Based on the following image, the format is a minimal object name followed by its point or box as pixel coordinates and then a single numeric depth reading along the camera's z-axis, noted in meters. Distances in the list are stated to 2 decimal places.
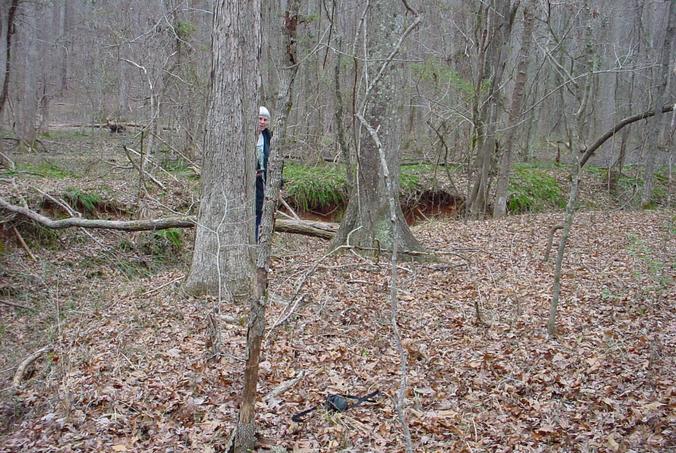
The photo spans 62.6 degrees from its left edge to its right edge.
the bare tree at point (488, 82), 11.83
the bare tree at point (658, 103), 12.28
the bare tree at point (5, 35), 12.00
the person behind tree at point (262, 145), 7.34
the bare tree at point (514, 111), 11.48
